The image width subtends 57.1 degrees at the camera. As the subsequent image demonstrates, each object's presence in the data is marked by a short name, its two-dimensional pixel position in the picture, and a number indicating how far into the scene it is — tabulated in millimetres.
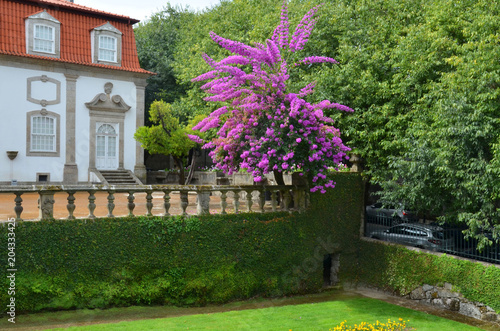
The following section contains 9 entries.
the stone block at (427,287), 14188
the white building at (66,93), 21578
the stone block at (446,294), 13445
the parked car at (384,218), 15578
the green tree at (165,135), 21859
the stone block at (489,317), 12391
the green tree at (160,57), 31734
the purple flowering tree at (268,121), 12383
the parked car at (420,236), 14477
